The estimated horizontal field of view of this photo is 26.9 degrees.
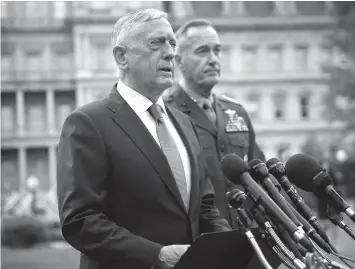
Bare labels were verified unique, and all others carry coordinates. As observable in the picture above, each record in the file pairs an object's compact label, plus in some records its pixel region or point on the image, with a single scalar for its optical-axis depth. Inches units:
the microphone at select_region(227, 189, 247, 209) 89.0
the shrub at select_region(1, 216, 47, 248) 579.5
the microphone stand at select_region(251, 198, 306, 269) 84.9
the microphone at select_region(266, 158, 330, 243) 92.7
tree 1079.0
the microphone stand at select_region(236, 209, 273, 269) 81.3
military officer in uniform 151.2
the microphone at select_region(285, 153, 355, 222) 97.9
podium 86.1
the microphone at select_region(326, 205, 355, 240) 96.3
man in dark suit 93.3
